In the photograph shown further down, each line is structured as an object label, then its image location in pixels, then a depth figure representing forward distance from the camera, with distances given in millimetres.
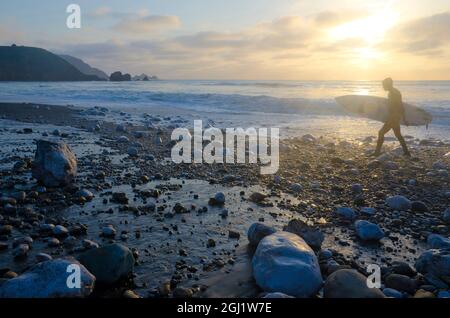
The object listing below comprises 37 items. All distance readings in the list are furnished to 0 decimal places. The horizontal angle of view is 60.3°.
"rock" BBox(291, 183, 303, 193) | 7793
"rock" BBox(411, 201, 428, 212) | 6605
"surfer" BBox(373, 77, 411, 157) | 10883
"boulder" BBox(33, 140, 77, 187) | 7184
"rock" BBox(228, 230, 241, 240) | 5354
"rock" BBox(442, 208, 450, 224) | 6082
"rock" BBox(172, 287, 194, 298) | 3781
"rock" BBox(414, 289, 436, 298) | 3752
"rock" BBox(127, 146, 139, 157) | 10712
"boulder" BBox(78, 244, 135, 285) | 3939
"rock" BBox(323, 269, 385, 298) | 3531
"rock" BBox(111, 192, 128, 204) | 6618
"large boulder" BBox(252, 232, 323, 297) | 3791
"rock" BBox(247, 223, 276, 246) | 4988
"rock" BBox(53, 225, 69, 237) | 5082
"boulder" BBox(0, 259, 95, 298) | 3404
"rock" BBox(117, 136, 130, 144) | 13062
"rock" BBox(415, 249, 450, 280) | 4135
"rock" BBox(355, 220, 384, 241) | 5320
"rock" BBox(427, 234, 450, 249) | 4930
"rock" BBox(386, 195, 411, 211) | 6633
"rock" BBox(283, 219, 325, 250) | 4961
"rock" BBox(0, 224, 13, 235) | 5041
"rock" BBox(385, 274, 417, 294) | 3975
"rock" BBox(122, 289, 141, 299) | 3688
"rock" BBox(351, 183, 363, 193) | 7742
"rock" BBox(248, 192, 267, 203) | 7048
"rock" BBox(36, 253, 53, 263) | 4295
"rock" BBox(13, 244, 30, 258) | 4461
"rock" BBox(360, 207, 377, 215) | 6352
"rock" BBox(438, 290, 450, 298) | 3742
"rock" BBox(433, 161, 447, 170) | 9758
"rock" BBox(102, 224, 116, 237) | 5234
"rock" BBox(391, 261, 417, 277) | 4344
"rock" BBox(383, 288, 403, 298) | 3771
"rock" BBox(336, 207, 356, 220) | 6184
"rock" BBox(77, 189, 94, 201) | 6676
